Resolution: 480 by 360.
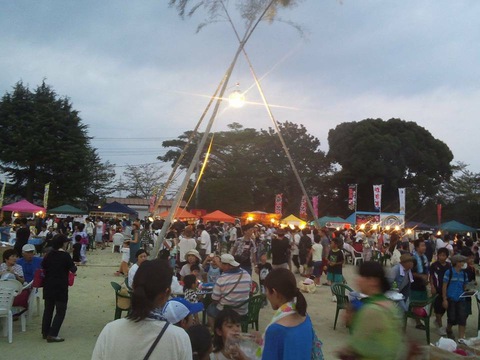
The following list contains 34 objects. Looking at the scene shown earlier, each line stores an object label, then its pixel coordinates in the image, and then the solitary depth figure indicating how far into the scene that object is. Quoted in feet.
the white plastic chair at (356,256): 56.45
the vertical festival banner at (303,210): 105.46
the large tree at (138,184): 180.14
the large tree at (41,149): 111.65
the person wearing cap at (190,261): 25.11
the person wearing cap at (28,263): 24.27
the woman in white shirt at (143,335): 6.45
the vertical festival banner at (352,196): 99.69
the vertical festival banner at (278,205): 111.55
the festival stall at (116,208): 81.97
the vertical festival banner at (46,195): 87.47
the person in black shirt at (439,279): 23.98
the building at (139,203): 153.79
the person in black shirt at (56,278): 20.38
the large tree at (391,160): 125.90
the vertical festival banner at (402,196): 93.09
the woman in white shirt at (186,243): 33.35
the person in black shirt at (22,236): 39.22
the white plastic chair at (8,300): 20.53
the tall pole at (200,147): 32.07
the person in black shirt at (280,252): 31.60
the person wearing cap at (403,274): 24.82
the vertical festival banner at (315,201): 108.27
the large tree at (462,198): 120.67
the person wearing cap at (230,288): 19.69
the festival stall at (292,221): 92.17
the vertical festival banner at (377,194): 92.77
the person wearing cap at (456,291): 22.89
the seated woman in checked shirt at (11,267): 22.84
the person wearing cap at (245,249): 29.43
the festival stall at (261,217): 101.76
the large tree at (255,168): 123.85
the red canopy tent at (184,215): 83.97
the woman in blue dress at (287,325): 7.95
